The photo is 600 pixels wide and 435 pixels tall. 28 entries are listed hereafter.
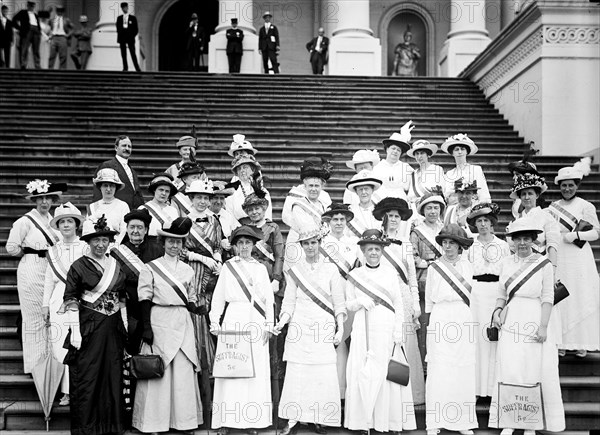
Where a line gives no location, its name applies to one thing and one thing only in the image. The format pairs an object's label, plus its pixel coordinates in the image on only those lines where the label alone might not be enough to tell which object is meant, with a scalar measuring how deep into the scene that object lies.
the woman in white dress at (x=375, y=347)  8.69
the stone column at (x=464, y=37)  24.17
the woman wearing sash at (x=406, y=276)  9.25
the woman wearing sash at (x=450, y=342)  8.82
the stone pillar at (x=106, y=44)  23.61
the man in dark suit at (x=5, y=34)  21.34
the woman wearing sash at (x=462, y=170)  10.96
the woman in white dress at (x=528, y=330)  8.77
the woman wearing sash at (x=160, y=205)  9.82
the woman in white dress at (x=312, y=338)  8.81
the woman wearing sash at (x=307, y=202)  10.00
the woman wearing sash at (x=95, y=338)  8.52
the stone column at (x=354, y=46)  23.38
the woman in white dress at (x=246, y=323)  8.76
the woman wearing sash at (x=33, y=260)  9.73
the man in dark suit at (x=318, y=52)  23.25
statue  28.55
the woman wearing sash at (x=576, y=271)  10.27
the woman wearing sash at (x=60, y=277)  9.16
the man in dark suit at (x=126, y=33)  21.91
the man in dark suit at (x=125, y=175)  11.02
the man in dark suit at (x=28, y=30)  21.70
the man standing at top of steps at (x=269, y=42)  22.33
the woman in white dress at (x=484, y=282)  9.27
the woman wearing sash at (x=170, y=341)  8.69
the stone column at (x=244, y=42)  23.48
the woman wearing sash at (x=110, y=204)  9.86
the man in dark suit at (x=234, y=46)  22.67
